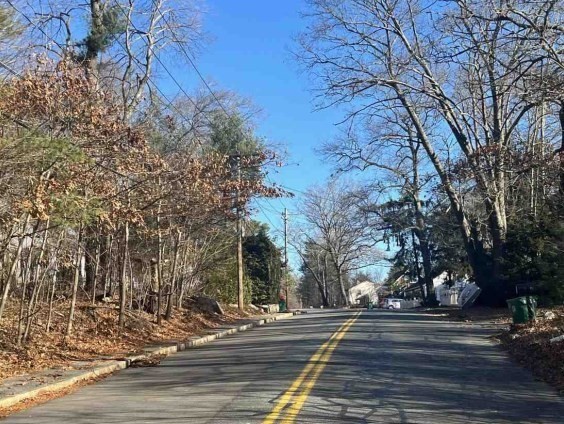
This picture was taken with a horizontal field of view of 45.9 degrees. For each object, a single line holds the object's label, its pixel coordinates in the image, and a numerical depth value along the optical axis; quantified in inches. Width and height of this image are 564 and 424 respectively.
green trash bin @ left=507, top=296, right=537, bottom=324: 858.1
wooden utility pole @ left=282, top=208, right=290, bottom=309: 2502.0
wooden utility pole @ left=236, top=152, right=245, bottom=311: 1469.0
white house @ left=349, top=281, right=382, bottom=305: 5493.6
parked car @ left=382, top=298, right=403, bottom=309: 2854.3
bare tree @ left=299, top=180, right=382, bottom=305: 3269.2
